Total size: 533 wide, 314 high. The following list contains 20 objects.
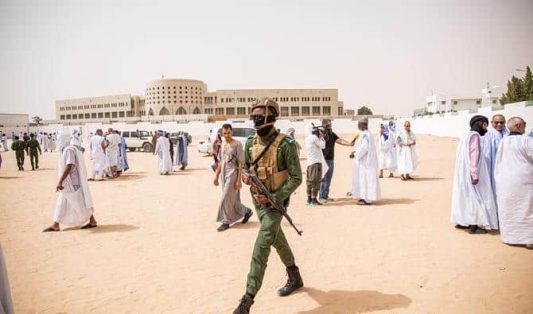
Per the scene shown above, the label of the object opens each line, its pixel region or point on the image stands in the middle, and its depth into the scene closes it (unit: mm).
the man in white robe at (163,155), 14202
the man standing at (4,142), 33094
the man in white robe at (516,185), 4664
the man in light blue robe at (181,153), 15968
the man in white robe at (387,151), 11156
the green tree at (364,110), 96188
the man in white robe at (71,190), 5773
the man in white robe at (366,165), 7434
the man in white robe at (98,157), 12703
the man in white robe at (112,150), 13172
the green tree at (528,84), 43062
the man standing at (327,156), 8079
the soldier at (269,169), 3197
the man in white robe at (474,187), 5320
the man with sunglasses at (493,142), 5516
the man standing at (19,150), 16594
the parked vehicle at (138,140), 27073
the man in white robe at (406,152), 10711
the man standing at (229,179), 5945
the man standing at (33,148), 16875
